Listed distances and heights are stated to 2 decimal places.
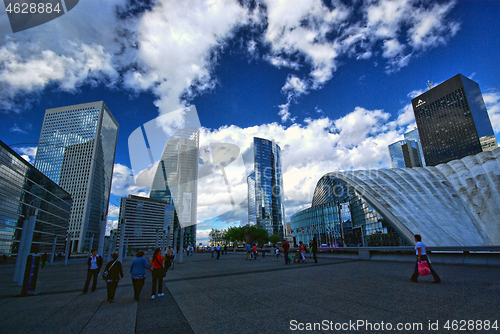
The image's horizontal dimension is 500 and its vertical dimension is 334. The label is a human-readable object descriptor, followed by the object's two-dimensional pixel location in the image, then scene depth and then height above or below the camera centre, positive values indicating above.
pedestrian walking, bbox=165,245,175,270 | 13.84 -0.89
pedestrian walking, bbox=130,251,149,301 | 7.25 -1.00
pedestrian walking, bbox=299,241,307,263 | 17.55 -1.10
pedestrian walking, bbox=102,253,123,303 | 7.16 -1.02
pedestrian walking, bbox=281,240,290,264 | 16.86 -0.99
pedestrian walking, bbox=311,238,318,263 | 16.99 -0.90
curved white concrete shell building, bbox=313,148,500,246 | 22.20 +3.21
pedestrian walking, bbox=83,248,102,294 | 8.59 -0.90
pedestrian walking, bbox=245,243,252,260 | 22.52 -1.53
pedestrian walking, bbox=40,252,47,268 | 24.78 -1.67
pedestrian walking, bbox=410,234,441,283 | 7.77 -0.80
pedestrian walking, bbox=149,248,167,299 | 7.64 -0.93
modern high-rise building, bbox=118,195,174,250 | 141.70 +12.68
